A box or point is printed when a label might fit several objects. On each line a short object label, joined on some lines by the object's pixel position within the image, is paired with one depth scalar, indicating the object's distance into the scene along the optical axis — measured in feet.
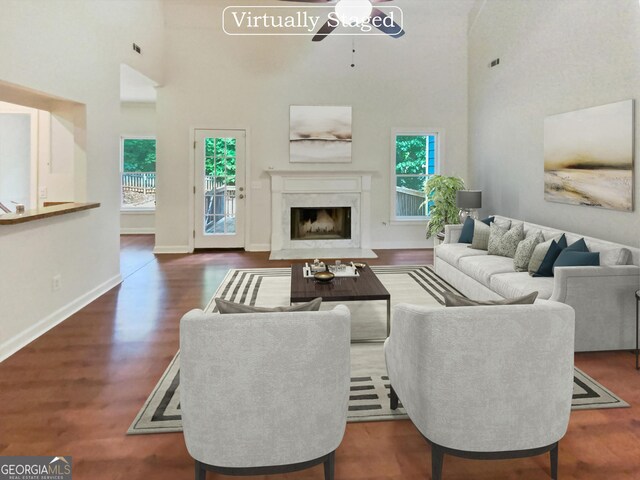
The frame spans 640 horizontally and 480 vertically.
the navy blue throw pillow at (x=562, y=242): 13.37
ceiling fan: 13.15
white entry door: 25.70
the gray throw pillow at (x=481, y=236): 17.75
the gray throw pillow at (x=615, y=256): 11.67
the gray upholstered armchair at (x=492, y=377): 5.92
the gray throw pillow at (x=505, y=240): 16.14
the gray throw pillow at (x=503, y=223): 17.93
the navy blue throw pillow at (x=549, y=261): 13.11
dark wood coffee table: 11.67
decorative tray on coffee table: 13.84
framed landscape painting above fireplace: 25.64
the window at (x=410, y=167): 26.53
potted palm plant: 23.57
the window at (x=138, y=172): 32.89
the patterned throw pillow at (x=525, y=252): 14.08
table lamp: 21.35
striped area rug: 8.38
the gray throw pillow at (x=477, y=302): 6.71
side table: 10.46
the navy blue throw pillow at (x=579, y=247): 12.50
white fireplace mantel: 25.72
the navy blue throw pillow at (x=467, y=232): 18.95
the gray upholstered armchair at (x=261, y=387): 5.61
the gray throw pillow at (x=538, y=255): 13.26
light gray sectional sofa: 10.98
